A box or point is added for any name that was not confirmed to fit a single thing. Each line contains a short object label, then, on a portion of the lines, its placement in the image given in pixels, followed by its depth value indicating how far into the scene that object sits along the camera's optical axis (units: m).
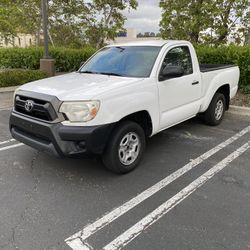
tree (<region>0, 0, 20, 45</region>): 16.27
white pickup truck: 3.40
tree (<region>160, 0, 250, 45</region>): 11.34
